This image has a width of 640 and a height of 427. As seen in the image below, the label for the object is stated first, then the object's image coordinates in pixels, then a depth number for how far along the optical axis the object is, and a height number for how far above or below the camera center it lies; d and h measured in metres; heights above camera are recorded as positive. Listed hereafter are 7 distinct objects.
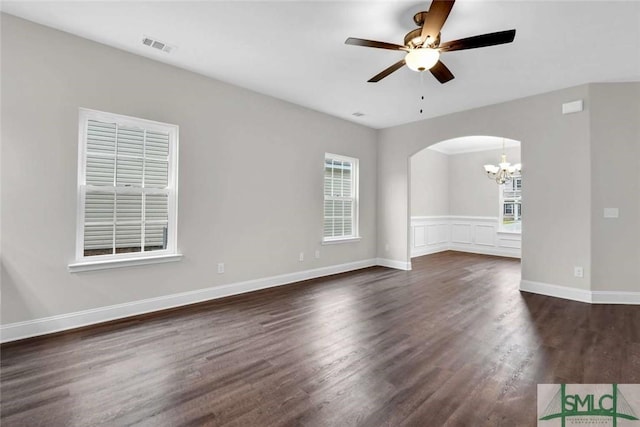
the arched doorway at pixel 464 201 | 7.71 +0.55
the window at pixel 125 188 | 3.07 +0.31
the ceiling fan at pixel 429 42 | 2.14 +1.38
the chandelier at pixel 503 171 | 6.65 +1.15
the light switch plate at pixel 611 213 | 3.94 +0.12
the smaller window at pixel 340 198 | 5.55 +0.41
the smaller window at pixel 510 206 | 7.79 +0.40
